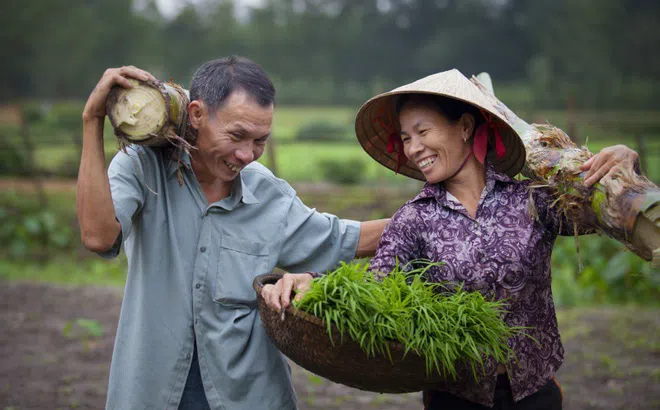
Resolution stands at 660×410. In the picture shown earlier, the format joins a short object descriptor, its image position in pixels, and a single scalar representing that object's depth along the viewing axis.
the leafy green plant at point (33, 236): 9.97
